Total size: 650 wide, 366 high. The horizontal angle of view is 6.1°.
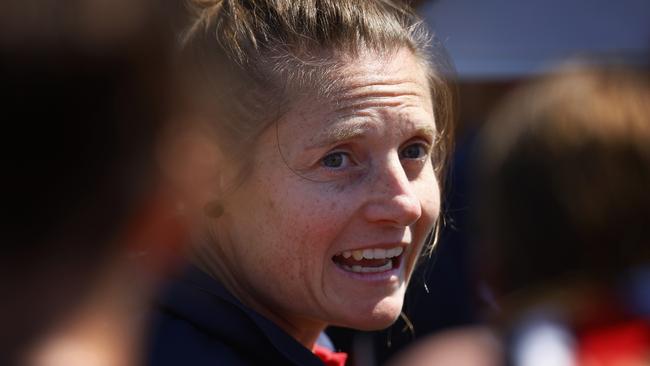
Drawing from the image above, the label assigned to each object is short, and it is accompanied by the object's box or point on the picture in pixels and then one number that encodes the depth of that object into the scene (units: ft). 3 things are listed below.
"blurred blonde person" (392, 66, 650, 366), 12.55
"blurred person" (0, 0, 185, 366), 10.02
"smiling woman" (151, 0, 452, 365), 13.04
